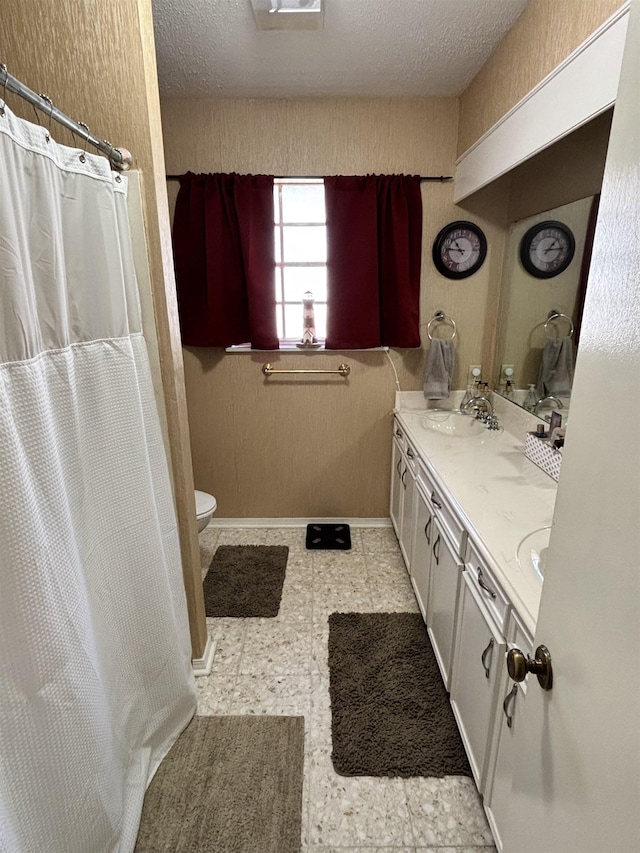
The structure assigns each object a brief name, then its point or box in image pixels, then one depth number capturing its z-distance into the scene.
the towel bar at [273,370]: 2.72
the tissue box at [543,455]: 1.73
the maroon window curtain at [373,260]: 2.46
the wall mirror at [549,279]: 1.71
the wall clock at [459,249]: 2.53
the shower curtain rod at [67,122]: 0.85
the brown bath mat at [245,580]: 2.26
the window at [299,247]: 2.63
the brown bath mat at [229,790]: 1.29
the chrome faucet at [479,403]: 2.52
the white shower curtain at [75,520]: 0.86
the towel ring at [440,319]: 2.65
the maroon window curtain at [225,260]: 2.46
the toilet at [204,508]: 2.29
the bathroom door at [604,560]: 0.54
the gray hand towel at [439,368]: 2.61
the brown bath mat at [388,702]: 1.50
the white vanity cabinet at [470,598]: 1.15
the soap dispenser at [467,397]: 2.64
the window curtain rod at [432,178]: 2.47
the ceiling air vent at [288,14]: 1.60
